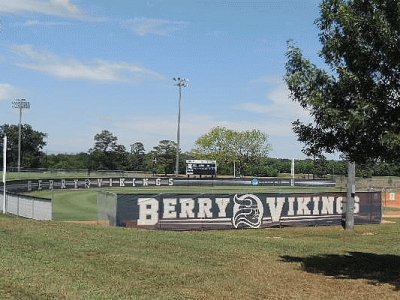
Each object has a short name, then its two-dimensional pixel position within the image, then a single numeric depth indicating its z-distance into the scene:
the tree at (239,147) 128.62
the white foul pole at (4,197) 27.41
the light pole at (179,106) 92.44
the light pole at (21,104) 105.50
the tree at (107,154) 124.56
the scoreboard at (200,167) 84.94
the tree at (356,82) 10.23
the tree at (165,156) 123.50
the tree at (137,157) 138.81
